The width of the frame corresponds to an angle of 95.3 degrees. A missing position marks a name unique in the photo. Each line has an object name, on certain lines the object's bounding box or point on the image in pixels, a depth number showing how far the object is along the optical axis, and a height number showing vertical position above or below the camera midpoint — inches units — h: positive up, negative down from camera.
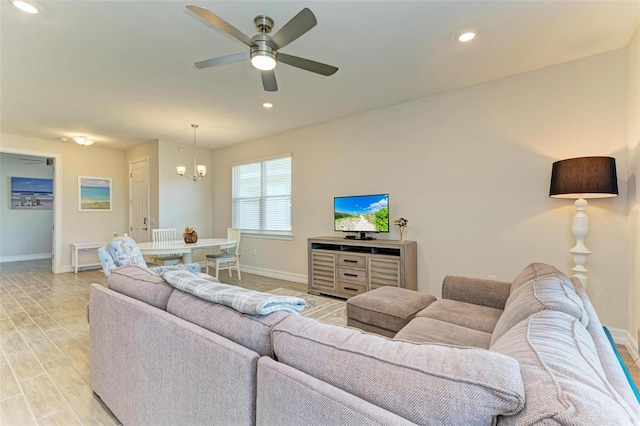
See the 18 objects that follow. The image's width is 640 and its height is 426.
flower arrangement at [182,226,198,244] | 171.5 -11.8
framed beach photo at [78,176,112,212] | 244.1 +19.3
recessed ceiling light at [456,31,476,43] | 93.9 +58.3
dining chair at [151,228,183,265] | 182.0 -16.0
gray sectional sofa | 23.9 -16.9
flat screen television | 155.8 +0.5
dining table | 145.8 -16.6
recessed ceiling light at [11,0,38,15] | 79.3 +58.6
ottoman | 84.5 -28.7
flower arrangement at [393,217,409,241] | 150.0 -4.9
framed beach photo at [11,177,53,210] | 289.6 +24.3
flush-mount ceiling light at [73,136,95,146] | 209.5 +55.8
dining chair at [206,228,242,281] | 194.7 -27.2
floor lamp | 95.8 +9.4
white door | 238.5 +12.4
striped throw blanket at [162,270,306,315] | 42.9 -13.1
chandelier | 190.5 +30.8
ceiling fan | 69.6 +46.5
